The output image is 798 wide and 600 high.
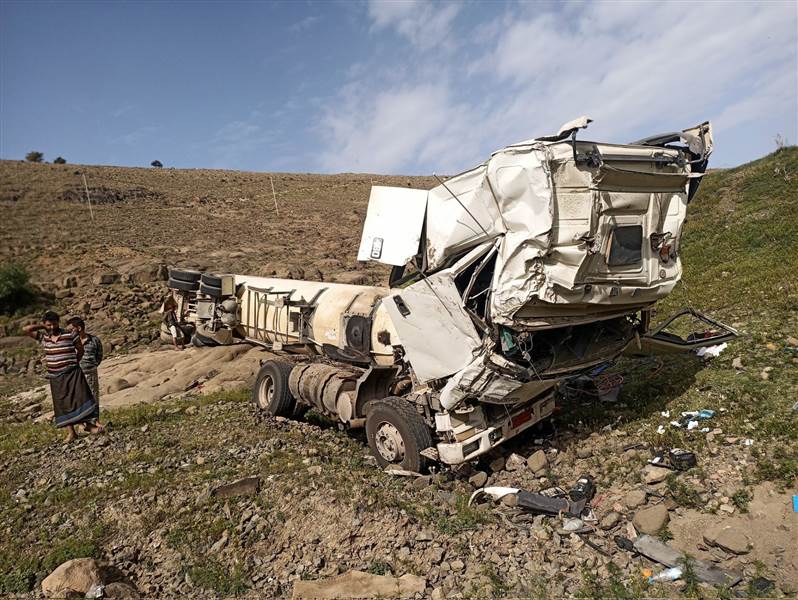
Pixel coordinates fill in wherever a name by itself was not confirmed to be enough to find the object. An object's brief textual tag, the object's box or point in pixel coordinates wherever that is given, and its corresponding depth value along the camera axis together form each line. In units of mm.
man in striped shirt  6926
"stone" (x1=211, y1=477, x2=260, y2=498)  5094
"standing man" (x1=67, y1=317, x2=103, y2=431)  7246
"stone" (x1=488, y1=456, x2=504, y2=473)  5504
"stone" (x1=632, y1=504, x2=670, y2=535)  4016
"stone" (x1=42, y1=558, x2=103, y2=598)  3762
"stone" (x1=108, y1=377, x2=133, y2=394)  10172
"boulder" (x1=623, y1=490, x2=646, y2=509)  4367
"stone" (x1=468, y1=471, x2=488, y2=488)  5242
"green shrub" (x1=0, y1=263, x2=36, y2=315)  15047
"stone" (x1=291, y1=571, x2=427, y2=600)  3588
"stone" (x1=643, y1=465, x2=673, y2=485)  4645
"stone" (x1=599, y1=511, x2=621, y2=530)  4176
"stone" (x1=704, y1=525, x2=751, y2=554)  3614
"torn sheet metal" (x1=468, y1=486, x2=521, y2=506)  4871
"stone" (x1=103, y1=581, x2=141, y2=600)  3752
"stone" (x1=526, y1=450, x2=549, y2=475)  5277
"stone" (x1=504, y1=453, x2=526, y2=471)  5406
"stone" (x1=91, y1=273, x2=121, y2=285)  16891
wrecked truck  4410
